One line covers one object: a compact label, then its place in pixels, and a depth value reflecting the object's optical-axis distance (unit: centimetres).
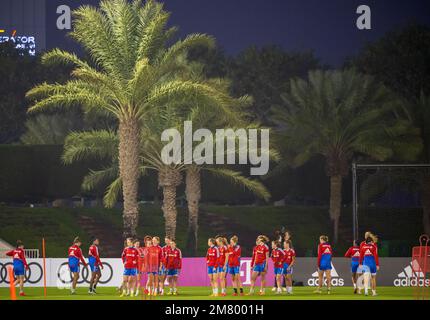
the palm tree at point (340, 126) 6047
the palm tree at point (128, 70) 4644
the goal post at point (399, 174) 6123
